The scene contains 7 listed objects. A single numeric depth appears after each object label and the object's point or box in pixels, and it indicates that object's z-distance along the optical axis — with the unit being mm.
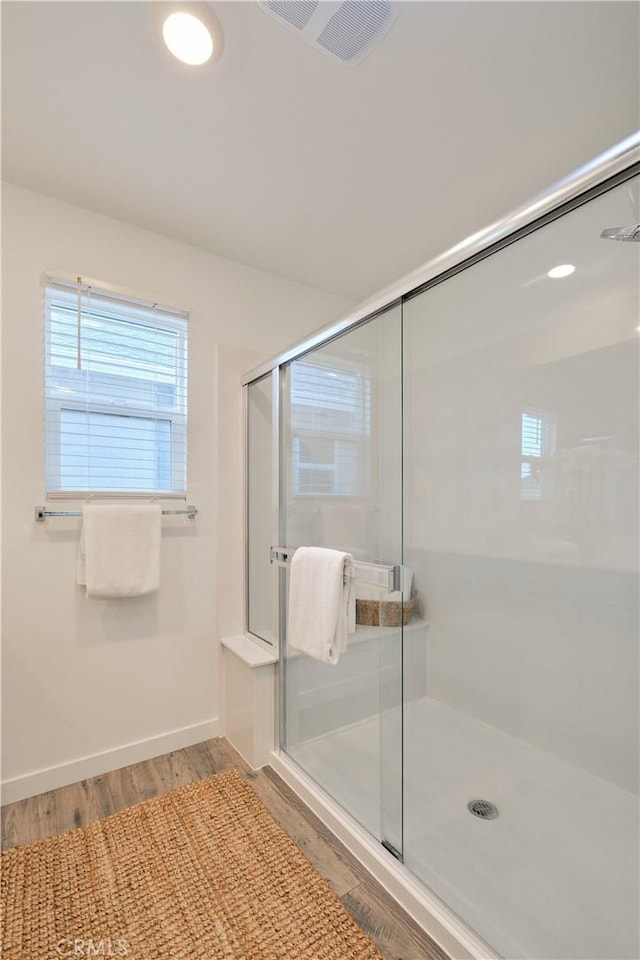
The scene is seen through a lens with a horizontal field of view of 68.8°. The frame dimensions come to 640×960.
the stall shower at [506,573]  1084
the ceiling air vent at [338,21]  1150
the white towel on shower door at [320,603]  1617
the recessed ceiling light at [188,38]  1197
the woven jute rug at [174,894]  1215
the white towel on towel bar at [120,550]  1870
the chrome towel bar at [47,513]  1823
